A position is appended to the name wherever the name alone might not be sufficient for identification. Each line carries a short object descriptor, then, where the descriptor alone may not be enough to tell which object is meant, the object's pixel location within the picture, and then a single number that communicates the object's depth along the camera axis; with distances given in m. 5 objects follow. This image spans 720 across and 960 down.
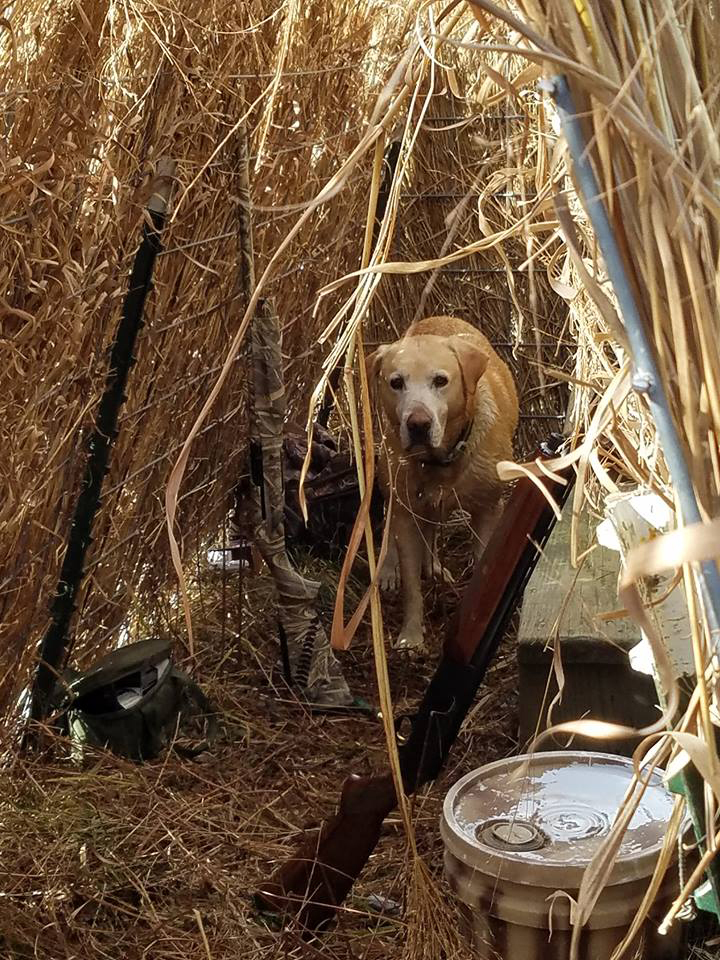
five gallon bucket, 1.91
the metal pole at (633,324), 0.71
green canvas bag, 3.26
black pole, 2.83
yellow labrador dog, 4.29
